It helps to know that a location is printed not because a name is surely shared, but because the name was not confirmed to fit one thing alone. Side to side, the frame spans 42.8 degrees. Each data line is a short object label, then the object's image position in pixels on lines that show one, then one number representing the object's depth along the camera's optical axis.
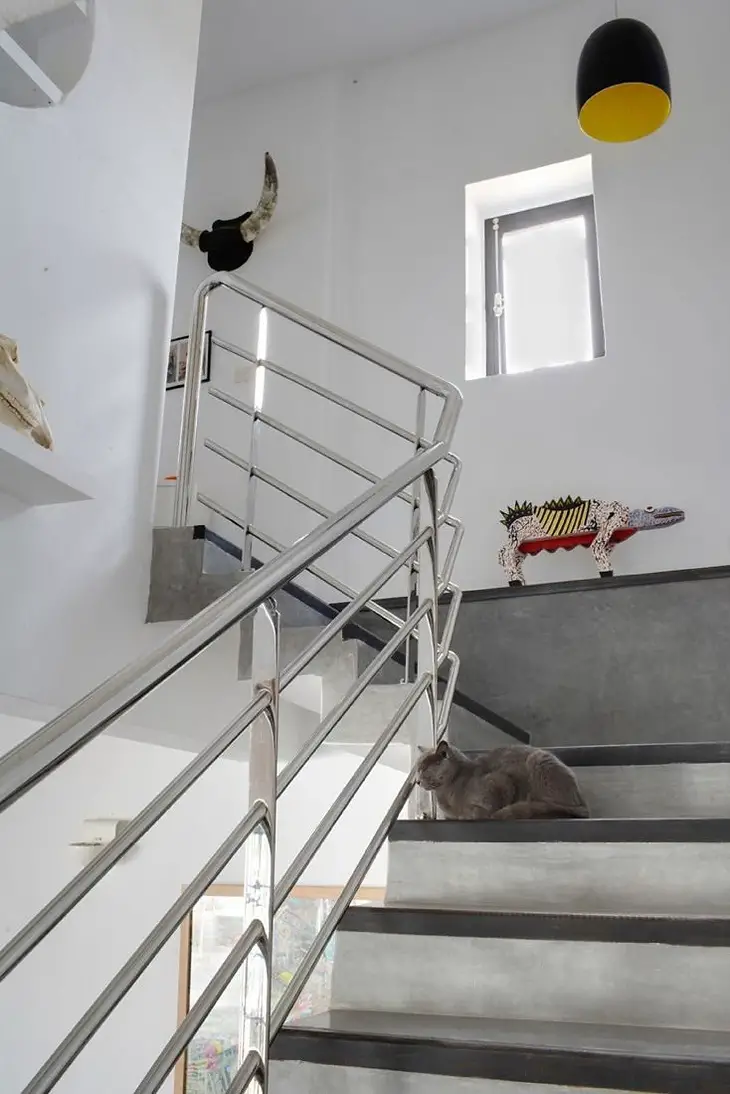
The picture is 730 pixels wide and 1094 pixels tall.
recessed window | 4.54
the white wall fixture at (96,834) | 3.58
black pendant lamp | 2.73
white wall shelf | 1.80
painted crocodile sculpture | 3.81
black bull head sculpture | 4.94
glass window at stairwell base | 4.13
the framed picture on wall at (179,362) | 4.98
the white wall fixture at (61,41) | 2.48
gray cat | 1.96
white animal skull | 1.87
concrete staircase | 1.25
